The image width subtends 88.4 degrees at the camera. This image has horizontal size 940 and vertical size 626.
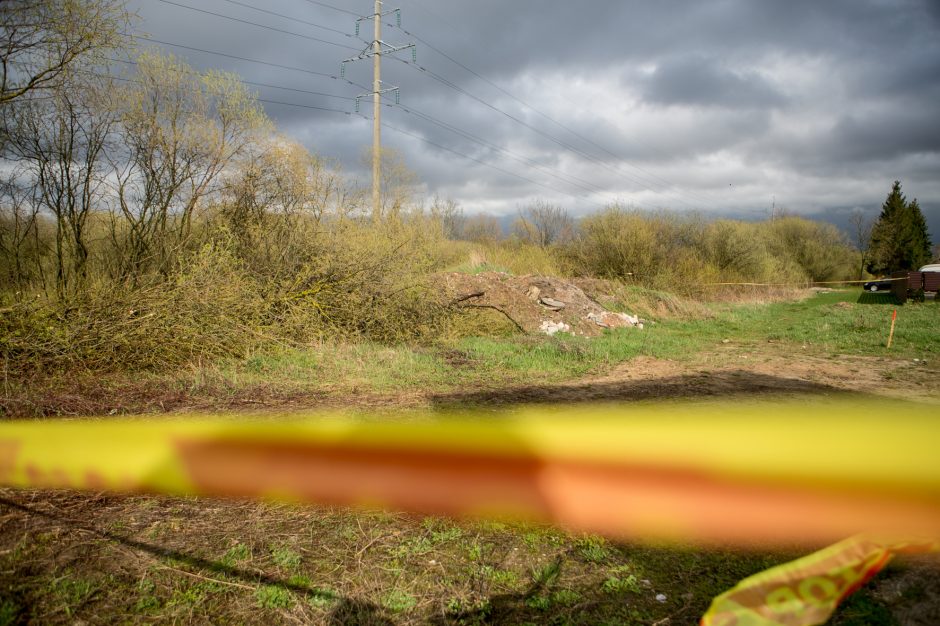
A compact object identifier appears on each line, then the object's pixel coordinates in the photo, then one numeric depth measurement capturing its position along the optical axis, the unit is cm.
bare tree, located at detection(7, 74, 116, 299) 731
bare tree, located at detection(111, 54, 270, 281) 825
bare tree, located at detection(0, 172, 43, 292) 741
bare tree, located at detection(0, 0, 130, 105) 577
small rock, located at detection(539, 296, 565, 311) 1220
